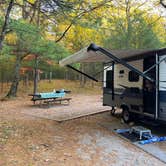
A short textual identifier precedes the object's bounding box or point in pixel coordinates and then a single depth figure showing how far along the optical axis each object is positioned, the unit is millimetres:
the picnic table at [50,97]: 12586
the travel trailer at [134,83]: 6891
